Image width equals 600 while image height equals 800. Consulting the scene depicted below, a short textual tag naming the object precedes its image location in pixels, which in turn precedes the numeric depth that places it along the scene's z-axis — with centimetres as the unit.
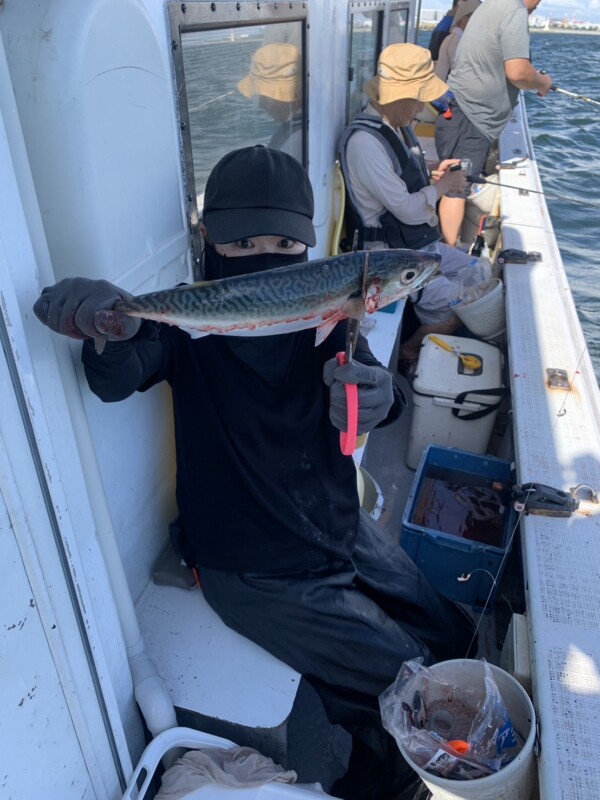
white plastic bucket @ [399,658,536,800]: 161
